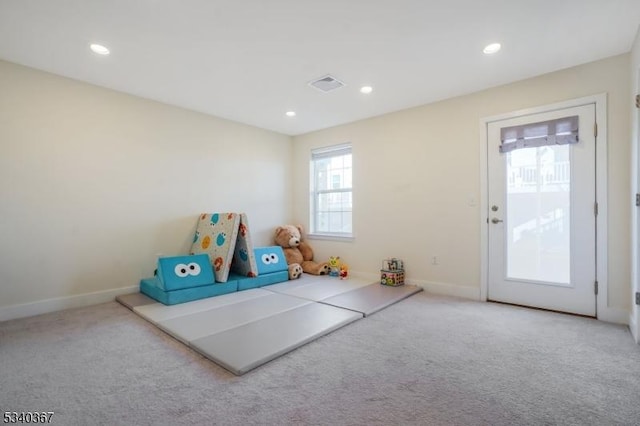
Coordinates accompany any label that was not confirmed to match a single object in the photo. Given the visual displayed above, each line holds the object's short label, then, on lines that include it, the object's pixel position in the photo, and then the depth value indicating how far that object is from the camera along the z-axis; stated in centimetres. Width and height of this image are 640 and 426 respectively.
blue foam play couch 320
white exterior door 286
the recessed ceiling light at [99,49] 255
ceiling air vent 321
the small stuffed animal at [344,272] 445
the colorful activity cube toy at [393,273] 393
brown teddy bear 473
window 491
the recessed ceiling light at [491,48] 256
